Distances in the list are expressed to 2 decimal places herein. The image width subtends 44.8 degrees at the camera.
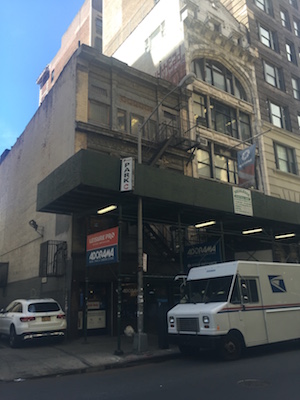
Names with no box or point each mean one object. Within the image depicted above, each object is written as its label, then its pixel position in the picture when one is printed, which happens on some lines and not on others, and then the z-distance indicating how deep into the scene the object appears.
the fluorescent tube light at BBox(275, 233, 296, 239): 22.08
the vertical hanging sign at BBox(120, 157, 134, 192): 12.76
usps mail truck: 10.21
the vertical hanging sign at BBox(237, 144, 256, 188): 18.89
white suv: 12.70
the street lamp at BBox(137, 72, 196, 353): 11.65
